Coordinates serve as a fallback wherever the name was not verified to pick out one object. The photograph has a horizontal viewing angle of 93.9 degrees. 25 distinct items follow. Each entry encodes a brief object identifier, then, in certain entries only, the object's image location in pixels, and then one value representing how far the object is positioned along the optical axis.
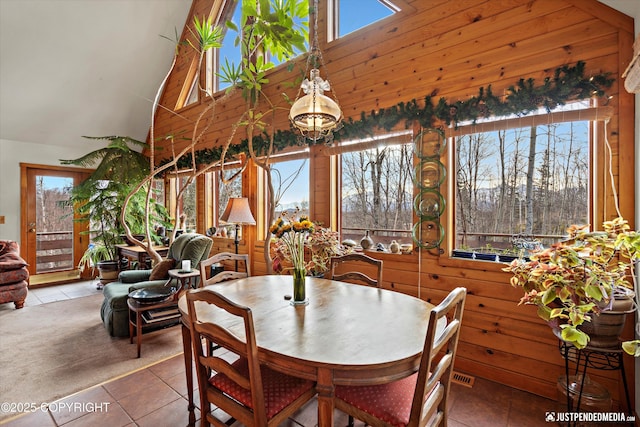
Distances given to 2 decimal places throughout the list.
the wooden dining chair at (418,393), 1.09
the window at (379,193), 3.04
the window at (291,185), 3.85
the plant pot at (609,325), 1.62
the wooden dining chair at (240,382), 1.19
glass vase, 1.81
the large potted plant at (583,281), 1.45
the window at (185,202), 5.59
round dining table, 1.17
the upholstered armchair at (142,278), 3.06
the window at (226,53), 4.97
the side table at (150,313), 2.73
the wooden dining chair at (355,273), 2.23
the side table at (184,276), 2.99
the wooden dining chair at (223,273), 2.27
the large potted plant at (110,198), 5.25
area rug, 2.22
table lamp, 3.66
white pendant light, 1.92
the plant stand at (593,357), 1.64
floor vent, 2.29
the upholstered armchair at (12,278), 3.84
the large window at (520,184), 2.24
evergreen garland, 2.02
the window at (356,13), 3.15
